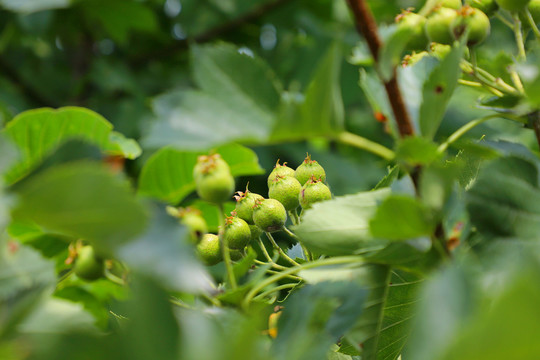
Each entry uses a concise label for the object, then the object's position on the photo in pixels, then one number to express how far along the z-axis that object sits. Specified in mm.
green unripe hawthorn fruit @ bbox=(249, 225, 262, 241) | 503
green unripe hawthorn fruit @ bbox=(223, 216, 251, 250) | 482
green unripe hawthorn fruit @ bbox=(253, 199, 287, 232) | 487
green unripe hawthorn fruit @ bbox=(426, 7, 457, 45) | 439
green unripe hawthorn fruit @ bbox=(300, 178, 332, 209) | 477
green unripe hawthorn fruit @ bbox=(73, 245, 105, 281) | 450
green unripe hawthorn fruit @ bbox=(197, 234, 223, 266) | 471
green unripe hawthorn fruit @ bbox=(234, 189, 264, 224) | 496
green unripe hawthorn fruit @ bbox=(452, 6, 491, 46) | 441
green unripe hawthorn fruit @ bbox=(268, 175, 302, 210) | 492
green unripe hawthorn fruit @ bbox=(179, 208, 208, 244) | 433
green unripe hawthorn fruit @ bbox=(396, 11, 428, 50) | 440
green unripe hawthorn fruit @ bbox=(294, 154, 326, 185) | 494
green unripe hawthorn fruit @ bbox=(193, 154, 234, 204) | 437
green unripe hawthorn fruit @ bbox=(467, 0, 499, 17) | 465
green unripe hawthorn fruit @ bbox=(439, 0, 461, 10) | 454
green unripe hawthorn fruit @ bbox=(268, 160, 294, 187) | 497
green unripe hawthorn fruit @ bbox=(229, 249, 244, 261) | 492
